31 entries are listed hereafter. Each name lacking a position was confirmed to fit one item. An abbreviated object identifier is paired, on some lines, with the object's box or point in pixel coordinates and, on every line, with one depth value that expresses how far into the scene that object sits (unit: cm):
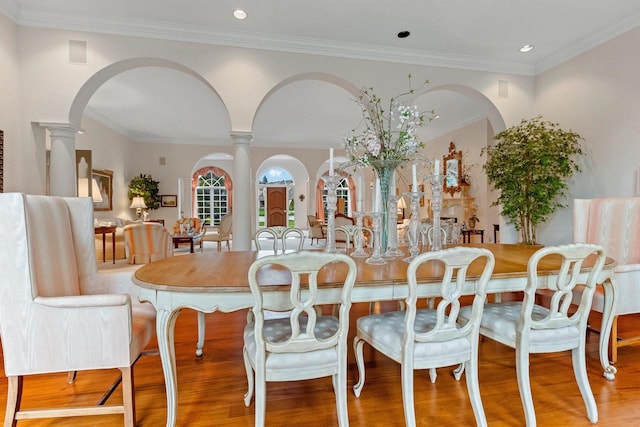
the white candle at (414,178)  201
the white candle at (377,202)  209
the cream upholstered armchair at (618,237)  218
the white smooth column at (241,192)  362
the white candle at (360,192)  220
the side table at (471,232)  631
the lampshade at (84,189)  375
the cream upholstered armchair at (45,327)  145
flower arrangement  218
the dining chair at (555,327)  154
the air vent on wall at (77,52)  318
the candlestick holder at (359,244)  221
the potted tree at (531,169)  366
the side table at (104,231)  465
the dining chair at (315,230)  759
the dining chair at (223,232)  722
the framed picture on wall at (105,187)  638
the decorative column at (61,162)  323
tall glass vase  223
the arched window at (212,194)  1230
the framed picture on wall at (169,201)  870
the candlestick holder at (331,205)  204
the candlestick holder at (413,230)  206
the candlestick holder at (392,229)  221
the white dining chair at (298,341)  130
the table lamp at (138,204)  779
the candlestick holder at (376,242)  201
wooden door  1274
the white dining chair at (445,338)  142
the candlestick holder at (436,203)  208
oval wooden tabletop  150
